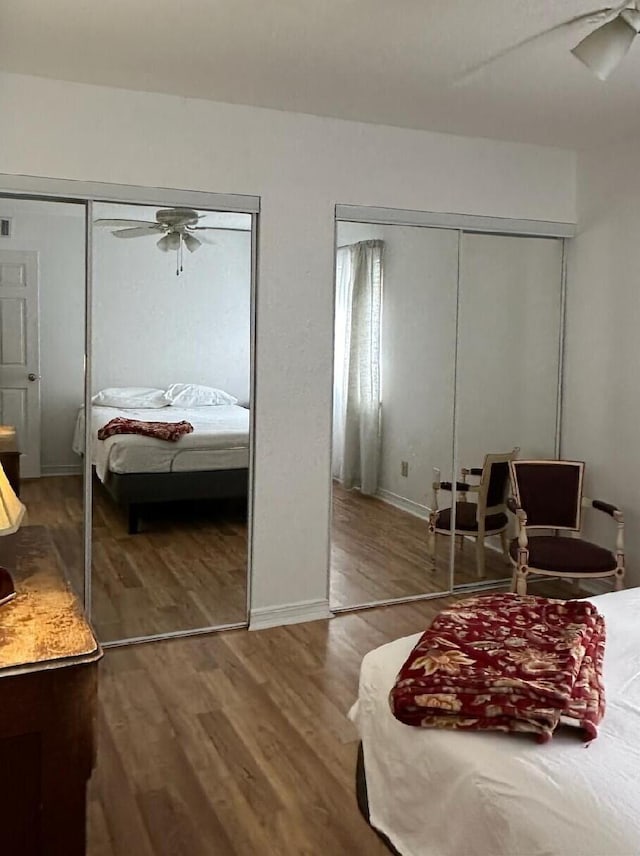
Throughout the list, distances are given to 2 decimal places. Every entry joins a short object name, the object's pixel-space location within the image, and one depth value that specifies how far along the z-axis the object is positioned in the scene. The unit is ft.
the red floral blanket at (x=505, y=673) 5.90
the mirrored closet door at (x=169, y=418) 12.24
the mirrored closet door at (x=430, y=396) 14.06
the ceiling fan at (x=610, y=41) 7.83
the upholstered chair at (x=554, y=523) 13.19
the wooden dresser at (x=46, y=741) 5.30
